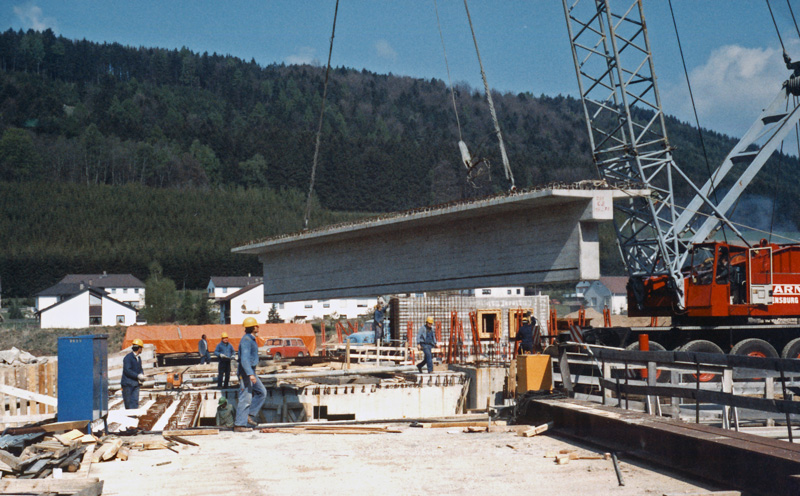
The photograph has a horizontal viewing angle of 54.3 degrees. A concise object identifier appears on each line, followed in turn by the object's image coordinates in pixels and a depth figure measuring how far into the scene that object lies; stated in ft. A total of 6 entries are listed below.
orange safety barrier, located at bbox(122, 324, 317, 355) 150.61
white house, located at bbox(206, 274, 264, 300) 359.05
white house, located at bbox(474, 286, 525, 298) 323.57
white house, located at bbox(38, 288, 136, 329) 282.36
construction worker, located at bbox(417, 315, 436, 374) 76.14
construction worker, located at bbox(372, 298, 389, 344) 114.32
